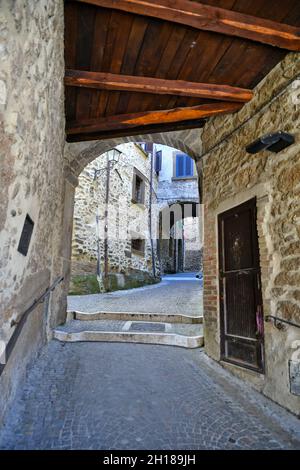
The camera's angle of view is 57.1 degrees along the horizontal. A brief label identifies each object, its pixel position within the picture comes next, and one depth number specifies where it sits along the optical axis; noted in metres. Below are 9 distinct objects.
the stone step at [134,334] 4.11
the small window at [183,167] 15.55
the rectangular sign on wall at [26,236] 2.23
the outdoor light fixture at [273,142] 2.49
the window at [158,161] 15.24
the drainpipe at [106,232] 9.51
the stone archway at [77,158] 4.72
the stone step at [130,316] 5.32
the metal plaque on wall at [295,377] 2.31
